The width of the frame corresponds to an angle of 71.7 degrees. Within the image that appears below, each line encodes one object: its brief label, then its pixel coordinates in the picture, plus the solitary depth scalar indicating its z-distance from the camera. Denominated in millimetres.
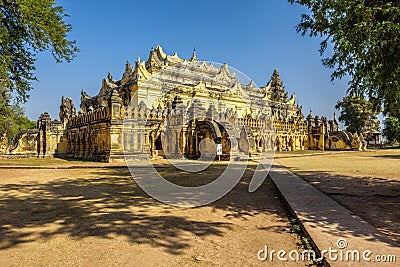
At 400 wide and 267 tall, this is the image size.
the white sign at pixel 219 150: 19688
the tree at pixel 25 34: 12422
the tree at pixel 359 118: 56469
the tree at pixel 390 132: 51375
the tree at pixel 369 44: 6484
